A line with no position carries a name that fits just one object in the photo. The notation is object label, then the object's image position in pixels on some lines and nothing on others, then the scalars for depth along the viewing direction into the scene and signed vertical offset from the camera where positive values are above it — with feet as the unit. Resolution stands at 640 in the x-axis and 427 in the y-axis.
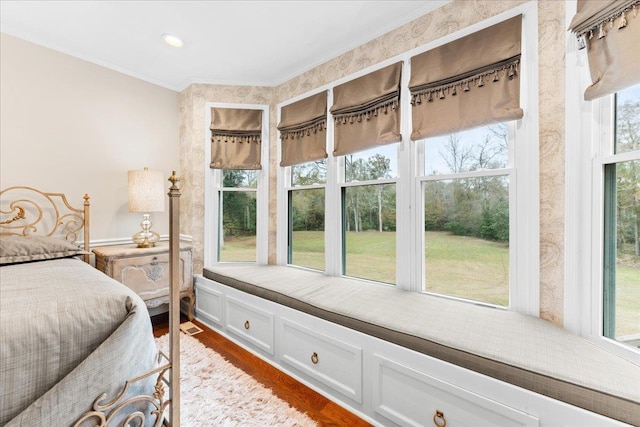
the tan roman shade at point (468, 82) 5.32 +2.73
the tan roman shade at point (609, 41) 3.73 +2.48
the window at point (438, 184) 5.30 +0.66
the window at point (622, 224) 4.06 -0.21
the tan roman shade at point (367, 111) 6.89 +2.71
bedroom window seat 3.27 -2.02
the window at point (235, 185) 9.88 +0.98
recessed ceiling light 7.54 +4.81
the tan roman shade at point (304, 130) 8.52 +2.66
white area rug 4.91 -3.74
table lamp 8.67 +0.52
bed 2.79 -1.62
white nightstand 7.79 -1.68
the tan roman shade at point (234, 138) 9.86 +2.66
